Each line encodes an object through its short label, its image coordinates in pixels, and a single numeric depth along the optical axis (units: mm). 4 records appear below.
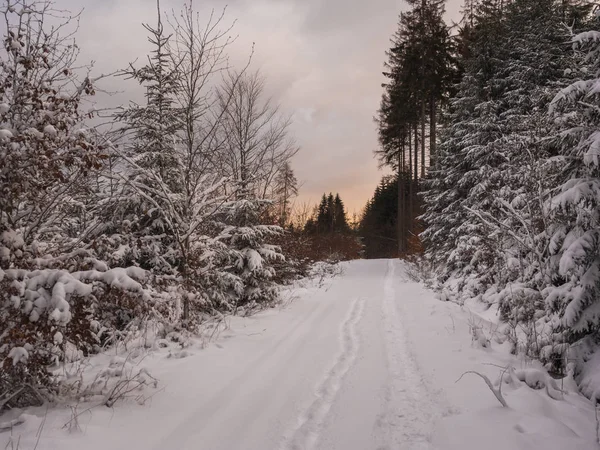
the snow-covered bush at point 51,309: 3211
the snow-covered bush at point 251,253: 10141
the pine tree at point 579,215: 4691
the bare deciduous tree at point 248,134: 12117
